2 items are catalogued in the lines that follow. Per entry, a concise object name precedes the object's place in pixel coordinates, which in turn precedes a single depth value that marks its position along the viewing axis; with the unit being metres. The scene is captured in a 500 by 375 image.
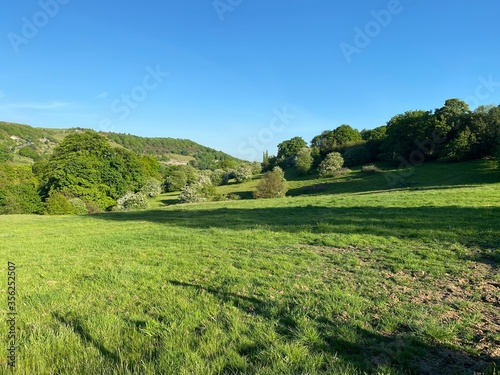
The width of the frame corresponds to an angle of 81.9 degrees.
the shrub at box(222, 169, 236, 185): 79.31
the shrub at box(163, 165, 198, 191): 77.56
